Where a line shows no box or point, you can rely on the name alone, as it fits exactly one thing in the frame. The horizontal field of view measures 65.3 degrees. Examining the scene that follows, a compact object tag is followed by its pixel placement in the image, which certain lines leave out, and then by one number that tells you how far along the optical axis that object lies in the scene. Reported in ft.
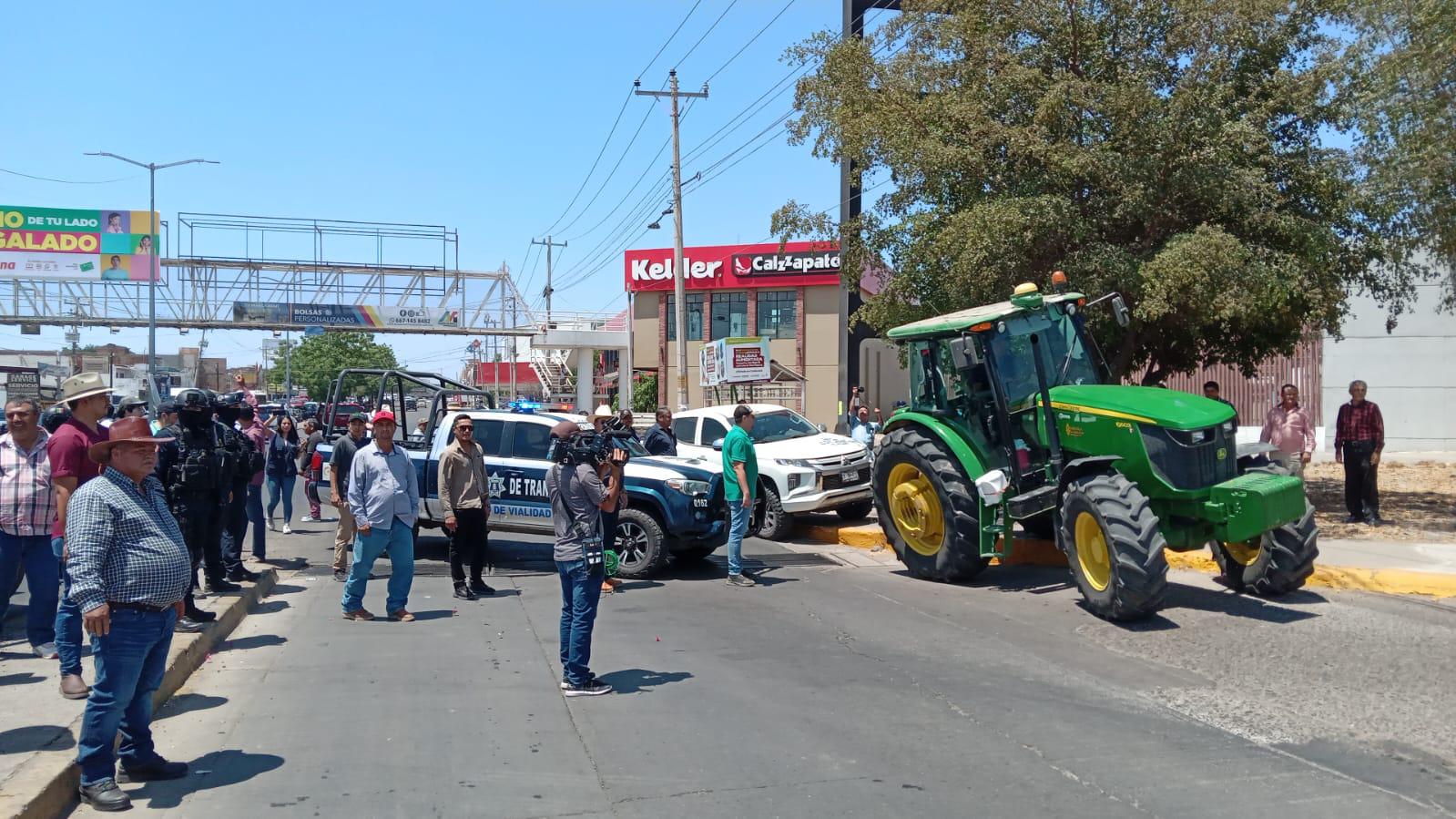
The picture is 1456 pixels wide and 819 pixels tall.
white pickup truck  50.21
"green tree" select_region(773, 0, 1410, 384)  45.57
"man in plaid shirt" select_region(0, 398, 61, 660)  24.80
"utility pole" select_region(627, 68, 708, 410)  93.56
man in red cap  32.09
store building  147.13
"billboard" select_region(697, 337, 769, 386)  98.02
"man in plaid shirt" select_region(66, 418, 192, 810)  16.84
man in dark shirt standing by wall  45.34
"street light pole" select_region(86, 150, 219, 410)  129.90
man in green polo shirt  38.22
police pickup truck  39.73
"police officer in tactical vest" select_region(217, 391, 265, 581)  34.58
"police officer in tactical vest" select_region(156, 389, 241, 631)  30.04
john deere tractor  29.71
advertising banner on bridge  149.07
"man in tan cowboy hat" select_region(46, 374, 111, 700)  24.17
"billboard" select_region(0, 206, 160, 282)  145.18
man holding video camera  23.63
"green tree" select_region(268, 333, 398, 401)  330.95
